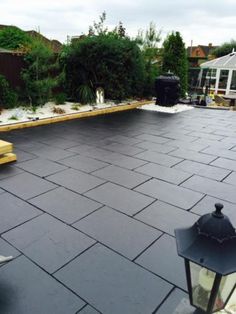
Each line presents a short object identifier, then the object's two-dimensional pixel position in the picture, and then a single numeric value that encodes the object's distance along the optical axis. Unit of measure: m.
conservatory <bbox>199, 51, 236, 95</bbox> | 16.52
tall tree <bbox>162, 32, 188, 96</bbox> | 9.67
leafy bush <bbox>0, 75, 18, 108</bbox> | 6.40
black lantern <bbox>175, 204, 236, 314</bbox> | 0.97
